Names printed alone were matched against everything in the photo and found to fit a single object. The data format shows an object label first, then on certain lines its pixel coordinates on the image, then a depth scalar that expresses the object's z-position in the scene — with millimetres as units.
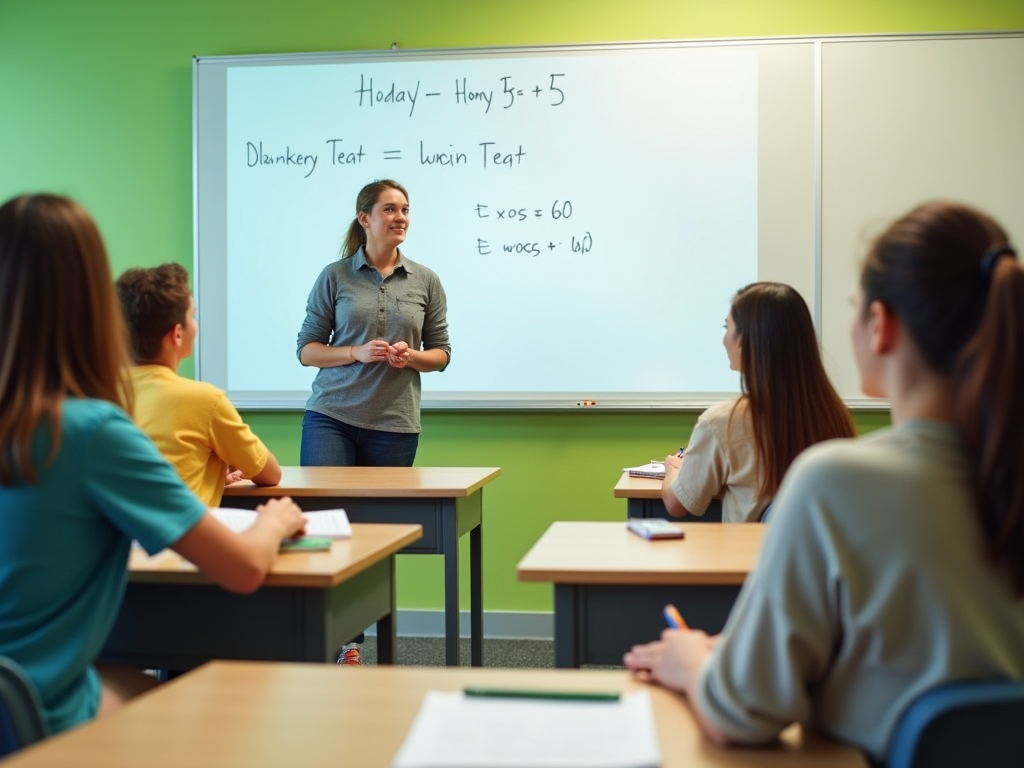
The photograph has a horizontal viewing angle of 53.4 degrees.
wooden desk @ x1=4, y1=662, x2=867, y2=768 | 990
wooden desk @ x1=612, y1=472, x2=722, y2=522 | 2898
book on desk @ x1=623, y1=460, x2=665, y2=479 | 3171
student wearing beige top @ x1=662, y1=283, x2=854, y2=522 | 2381
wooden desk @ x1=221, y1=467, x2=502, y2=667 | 2795
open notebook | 1995
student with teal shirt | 1415
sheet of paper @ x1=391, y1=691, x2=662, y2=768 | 905
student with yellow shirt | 2352
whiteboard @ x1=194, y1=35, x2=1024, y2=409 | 4062
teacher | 3607
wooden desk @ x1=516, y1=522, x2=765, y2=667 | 1760
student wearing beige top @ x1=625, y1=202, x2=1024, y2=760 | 968
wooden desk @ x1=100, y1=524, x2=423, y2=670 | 1769
